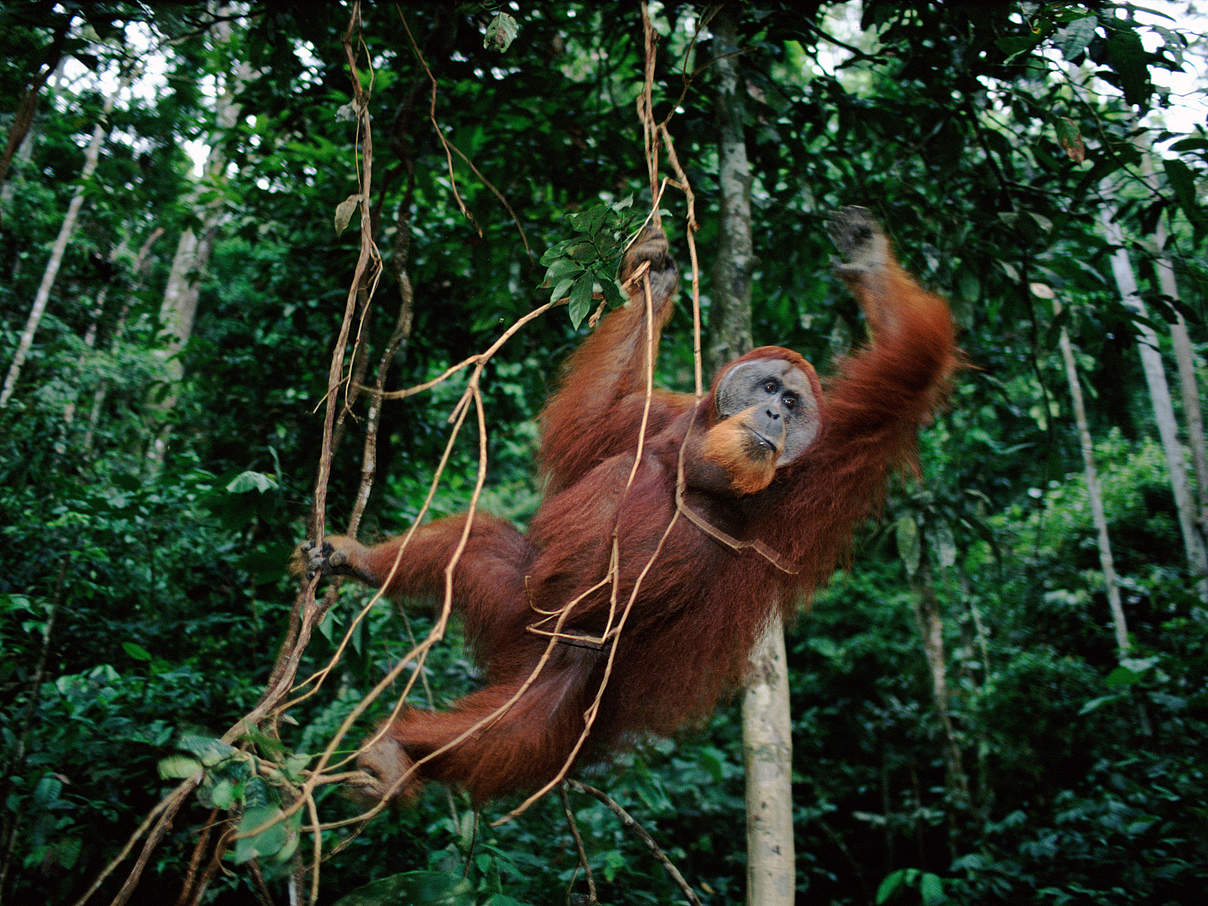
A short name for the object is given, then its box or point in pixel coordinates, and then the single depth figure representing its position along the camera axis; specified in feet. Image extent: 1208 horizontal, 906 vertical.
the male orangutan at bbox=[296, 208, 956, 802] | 7.24
